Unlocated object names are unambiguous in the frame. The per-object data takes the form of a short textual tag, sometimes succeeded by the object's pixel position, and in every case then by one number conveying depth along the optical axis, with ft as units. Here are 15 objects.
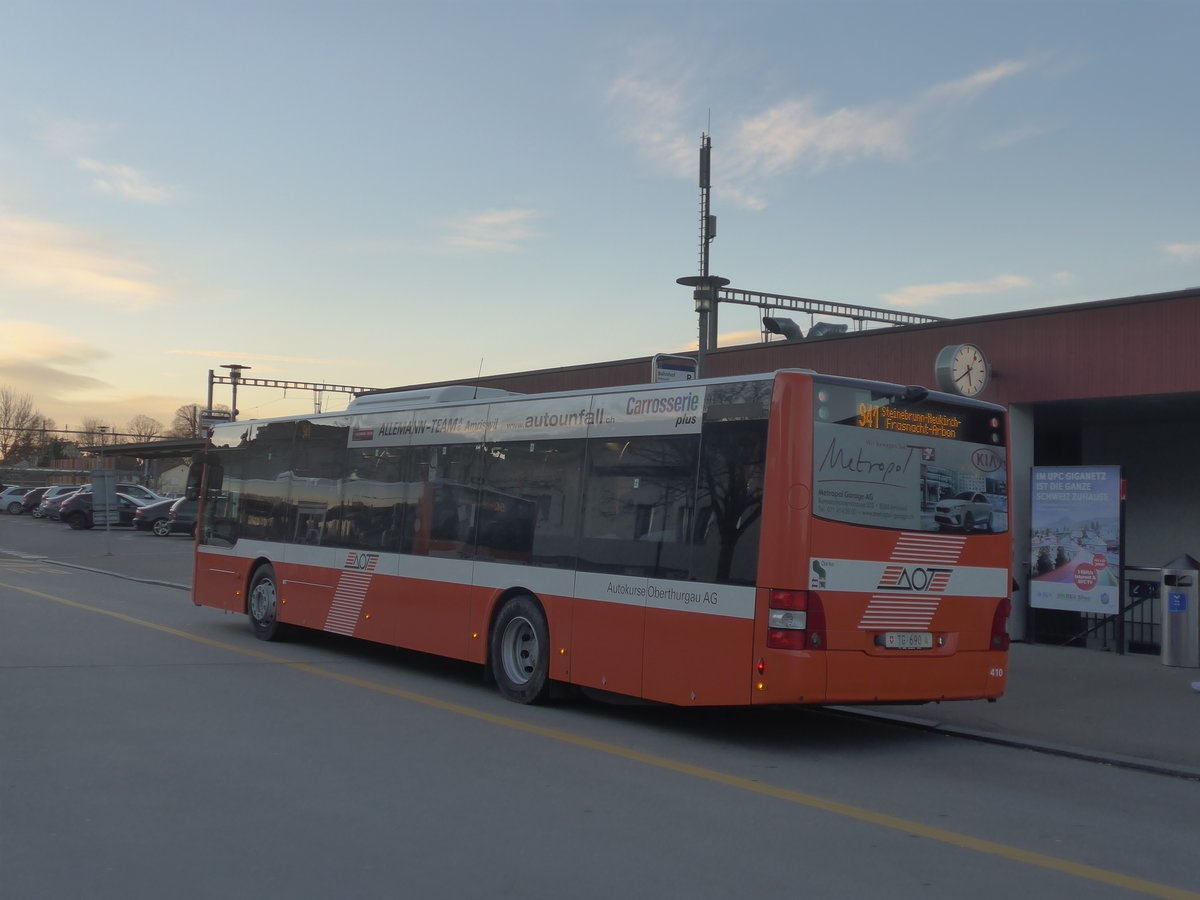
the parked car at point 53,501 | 186.09
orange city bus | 27.58
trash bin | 44.32
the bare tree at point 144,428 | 543.92
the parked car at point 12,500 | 226.17
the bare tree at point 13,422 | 442.50
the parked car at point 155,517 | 143.13
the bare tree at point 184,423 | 433.48
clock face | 48.57
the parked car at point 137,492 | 158.37
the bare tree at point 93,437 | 460.14
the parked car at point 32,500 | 218.38
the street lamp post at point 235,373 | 200.34
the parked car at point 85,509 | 157.99
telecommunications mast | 71.67
